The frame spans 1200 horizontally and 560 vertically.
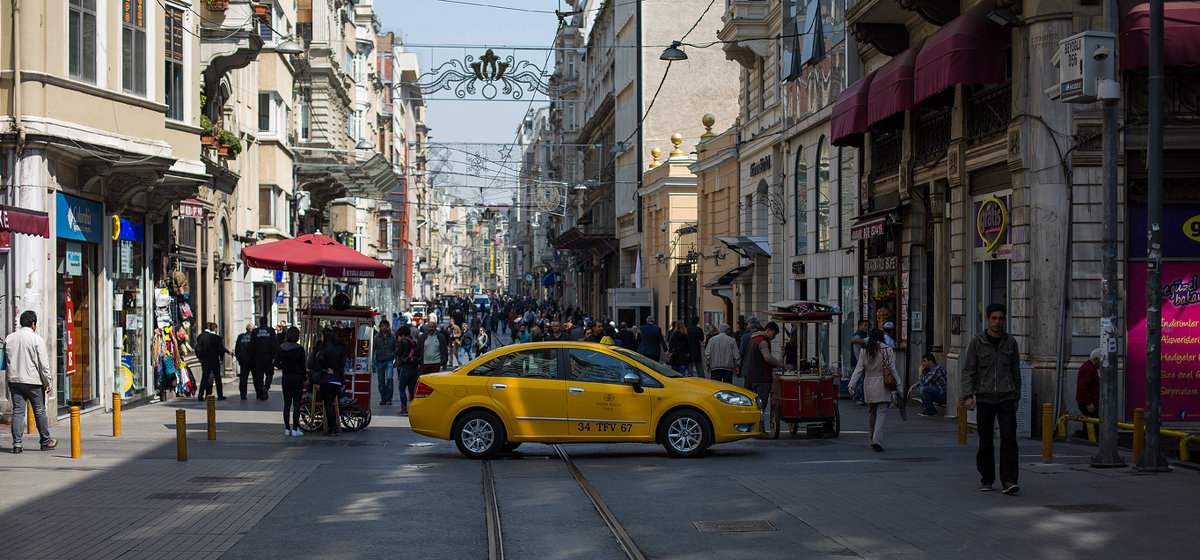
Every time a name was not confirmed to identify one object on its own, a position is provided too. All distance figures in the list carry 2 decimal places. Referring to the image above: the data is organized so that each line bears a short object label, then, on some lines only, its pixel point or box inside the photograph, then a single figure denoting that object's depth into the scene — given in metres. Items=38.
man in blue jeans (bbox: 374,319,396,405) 24.33
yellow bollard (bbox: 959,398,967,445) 16.21
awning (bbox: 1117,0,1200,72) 15.35
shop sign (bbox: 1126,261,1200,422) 16.48
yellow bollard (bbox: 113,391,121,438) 16.86
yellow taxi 14.98
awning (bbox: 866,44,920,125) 20.22
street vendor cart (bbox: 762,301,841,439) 17.20
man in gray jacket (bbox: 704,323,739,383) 22.31
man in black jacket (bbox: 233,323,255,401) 25.36
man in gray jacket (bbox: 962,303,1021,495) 11.42
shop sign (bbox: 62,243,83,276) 20.09
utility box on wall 13.20
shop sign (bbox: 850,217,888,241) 23.02
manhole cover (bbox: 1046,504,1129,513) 10.23
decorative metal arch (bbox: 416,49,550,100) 30.77
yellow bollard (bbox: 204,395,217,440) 16.48
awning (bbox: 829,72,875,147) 22.80
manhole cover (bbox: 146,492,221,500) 11.57
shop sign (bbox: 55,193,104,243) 19.41
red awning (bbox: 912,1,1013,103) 17.73
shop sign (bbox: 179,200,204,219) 25.56
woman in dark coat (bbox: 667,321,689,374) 27.78
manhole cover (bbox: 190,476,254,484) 12.81
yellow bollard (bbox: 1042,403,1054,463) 13.48
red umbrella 20.55
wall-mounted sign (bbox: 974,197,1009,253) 18.61
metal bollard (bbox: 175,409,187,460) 14.39
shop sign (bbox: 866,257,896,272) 24.08
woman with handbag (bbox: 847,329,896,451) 15.76
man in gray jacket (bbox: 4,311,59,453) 14.98
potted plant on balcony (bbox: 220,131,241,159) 30.89
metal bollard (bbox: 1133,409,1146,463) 12.96
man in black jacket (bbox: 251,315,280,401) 24.91
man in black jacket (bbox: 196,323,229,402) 24.36
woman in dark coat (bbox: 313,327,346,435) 17.79
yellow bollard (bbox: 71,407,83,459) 14.44
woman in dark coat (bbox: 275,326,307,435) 18.09
